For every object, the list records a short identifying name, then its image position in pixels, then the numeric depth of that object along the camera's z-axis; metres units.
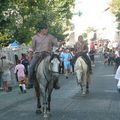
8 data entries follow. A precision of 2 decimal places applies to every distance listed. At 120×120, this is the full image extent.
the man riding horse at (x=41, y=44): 9.46
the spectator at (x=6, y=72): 16.80
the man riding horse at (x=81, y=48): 14.23
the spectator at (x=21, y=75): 15.90
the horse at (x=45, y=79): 9.33
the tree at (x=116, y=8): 45.91
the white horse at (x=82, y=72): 14.66
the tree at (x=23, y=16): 18.04
